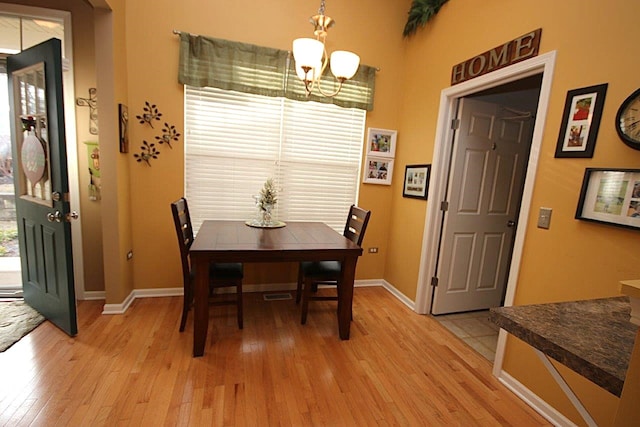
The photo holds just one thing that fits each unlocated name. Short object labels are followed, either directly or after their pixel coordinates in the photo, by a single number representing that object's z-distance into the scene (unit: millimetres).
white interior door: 2736
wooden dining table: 1979
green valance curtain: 2645
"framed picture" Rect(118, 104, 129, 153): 2404
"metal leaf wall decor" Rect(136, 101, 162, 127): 2635
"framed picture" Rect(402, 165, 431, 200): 2890
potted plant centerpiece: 2691
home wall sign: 1889
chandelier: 1896
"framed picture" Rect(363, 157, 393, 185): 3322
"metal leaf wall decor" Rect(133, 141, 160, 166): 2680
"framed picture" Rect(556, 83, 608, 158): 1548
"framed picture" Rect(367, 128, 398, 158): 3273
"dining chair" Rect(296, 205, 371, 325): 2465
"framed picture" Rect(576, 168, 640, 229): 1391
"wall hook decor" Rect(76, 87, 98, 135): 2518
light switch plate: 1779
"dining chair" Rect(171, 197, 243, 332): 2172
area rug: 2080
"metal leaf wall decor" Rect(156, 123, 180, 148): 2713
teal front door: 1962
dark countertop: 707
